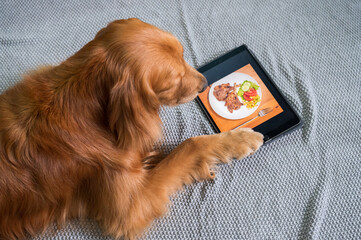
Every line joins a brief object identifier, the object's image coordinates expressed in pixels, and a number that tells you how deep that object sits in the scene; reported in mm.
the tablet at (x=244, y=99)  1972
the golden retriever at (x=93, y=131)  1392
